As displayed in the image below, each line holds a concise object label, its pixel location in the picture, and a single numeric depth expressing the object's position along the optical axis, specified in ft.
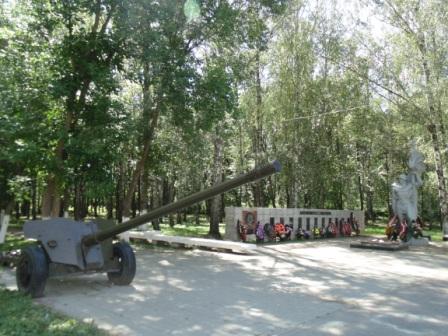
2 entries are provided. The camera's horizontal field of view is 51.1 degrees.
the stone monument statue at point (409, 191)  60.85
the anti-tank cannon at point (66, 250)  23.07
